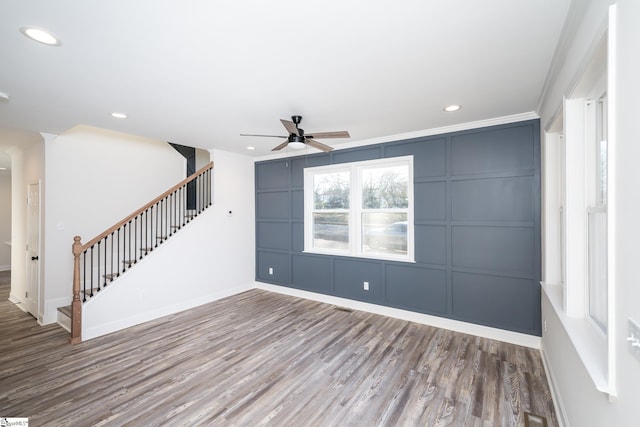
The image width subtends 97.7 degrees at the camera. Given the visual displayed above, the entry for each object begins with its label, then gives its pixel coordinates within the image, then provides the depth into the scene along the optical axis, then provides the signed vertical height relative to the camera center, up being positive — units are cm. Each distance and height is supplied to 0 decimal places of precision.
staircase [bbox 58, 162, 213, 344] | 355 -40
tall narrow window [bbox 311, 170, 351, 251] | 492 +9
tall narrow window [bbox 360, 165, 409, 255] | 430 +9
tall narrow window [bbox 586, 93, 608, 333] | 181 -2
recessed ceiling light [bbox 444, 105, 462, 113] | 308 +119
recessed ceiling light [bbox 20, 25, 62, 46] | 174 +116
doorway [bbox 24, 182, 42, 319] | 424 -51
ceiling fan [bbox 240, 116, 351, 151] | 309 +91
